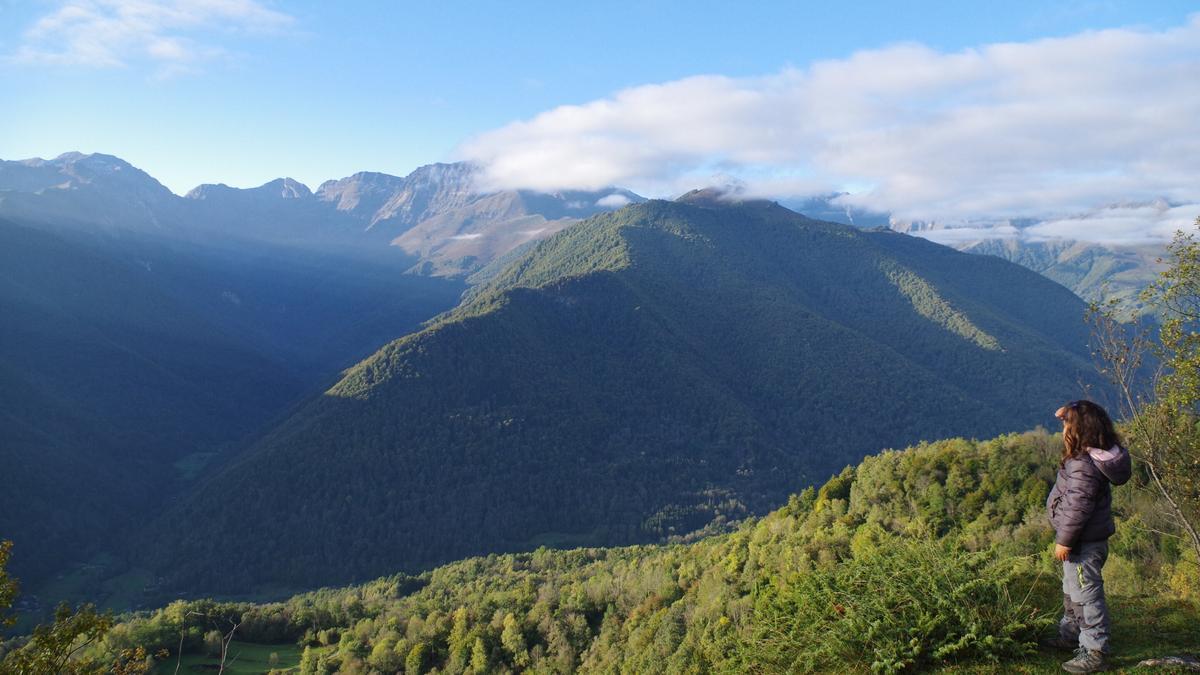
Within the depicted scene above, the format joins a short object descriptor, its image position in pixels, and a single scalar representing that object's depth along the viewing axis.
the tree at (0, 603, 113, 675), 13.26
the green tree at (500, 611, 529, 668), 41.97
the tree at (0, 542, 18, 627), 12.59
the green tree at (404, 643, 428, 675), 45.41
